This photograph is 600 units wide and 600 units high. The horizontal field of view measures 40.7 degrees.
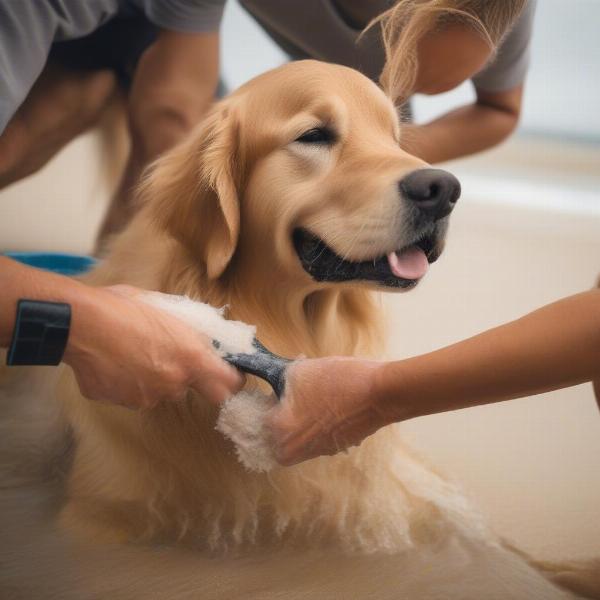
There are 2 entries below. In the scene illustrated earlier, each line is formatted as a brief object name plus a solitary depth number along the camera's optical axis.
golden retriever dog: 1.07
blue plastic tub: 1.92
